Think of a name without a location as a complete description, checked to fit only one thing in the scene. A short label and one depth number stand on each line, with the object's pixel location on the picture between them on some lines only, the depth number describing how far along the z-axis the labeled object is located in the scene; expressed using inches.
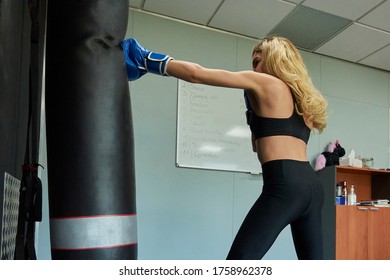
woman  51.8
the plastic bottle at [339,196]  144.6
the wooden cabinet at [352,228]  135.0
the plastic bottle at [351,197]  149.0
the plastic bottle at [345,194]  146.5
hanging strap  38.4
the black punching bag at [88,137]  36.2
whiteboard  131.2
